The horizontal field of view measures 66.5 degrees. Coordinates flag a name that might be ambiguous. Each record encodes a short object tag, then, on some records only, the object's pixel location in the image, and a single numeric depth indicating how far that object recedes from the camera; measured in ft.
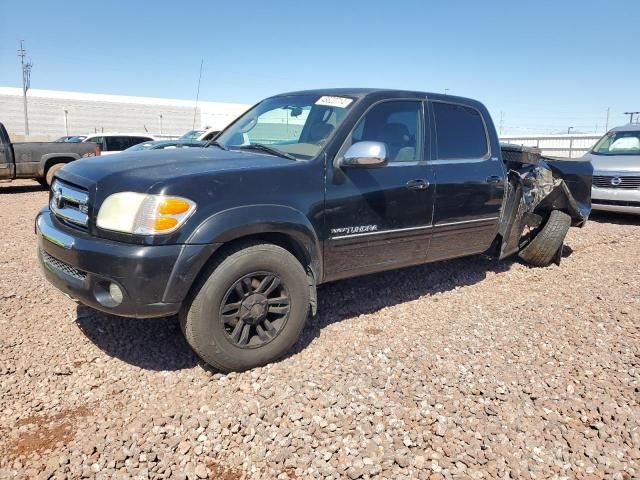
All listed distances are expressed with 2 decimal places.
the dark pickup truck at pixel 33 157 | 39.29
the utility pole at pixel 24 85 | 155.12
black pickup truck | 9.10
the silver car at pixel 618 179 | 28.50
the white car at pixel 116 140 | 51.49
